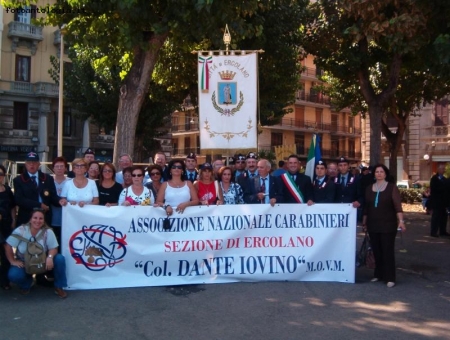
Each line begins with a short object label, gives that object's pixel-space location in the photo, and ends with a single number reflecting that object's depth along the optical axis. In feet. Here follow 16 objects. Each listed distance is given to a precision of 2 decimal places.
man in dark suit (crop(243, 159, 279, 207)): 27.25
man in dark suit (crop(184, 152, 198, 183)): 30.76
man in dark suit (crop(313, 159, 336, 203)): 27.73
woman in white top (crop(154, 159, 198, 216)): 25.03
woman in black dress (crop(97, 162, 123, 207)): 25.44
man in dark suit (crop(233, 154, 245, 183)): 33.40
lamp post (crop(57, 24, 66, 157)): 62.64
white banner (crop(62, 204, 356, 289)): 24.13
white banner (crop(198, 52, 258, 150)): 34.78
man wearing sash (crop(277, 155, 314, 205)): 26.94
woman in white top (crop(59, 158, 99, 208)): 24.37
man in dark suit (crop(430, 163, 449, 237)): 43.14
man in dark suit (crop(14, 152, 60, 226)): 23.85
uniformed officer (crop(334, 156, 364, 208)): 28.52
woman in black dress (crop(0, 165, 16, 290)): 23.38
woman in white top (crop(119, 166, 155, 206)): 24.70
